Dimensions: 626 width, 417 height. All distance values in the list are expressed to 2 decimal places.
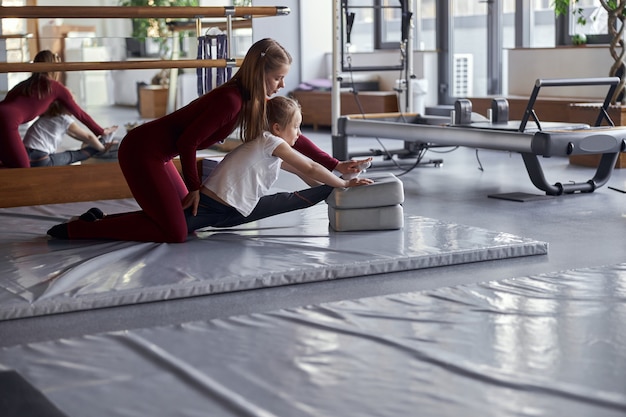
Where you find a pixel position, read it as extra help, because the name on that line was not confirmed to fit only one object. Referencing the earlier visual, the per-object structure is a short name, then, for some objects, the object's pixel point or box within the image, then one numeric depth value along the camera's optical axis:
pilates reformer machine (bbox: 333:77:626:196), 5.05
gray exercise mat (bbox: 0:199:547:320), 3.03
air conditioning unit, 9.83
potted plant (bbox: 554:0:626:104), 6.54
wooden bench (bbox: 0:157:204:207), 5.14
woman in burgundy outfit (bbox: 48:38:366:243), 3.64
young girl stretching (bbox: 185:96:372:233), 3.73
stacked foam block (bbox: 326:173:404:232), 3.88
